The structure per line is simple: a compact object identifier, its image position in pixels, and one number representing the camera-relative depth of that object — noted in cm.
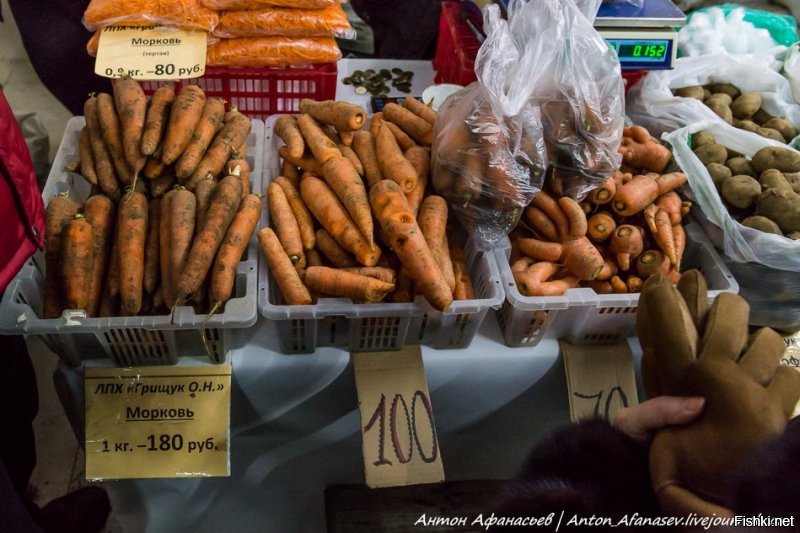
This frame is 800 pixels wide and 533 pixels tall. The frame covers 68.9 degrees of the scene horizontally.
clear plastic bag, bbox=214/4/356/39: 140
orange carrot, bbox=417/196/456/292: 107
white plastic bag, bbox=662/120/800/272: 116
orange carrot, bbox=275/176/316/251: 112
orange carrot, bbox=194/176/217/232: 107
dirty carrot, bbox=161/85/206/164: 113
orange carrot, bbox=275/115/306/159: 117
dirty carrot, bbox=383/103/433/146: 127
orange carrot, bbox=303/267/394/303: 98
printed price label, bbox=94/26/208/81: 131
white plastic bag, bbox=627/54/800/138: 149
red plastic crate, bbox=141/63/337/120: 146
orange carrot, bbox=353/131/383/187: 118
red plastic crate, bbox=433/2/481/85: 151
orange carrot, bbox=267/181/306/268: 107
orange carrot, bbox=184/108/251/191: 116
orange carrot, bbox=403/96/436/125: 131
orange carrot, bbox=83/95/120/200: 112
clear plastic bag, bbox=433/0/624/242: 109
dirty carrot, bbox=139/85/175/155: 110
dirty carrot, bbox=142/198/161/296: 102
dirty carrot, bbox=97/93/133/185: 113
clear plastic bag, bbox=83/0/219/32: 133
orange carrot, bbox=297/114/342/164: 117
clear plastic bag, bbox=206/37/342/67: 142
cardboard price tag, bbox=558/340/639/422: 110
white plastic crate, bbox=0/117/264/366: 91
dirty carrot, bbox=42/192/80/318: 96
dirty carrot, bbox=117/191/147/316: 96
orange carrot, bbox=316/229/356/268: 109
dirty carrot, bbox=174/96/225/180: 113
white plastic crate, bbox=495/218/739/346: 105
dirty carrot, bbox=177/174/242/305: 96
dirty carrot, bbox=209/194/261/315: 98
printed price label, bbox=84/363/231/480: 96
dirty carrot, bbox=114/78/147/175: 112
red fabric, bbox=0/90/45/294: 87
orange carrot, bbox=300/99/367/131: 120
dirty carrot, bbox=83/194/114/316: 99
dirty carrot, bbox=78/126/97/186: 113
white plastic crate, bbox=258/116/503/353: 99
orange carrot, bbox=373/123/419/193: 114
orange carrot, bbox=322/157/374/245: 107
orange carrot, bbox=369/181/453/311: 98
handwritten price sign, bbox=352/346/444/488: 98
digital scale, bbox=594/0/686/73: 142
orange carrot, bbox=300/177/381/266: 106
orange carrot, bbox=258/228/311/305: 100
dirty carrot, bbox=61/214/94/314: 94
